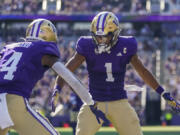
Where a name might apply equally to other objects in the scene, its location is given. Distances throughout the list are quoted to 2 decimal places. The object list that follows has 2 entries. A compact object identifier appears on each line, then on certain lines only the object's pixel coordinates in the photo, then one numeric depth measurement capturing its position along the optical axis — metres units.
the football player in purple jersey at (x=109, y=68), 10.66
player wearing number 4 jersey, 8.44
